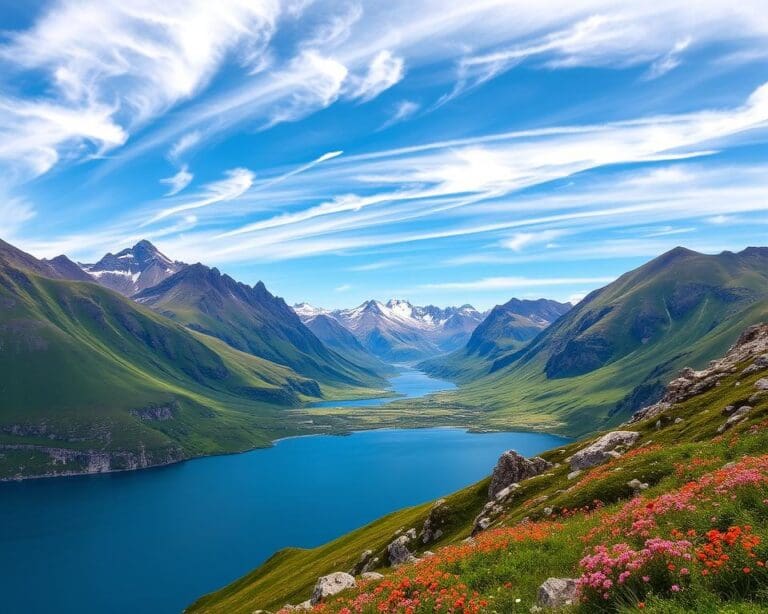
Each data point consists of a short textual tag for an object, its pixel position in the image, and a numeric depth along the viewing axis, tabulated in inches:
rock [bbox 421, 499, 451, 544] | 2441.3
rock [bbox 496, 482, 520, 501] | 2241.6
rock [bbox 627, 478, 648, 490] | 1284.0
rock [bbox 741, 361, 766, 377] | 2428.5
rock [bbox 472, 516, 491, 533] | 2027.6
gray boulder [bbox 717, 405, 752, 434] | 1713.3
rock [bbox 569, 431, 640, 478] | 2171.5
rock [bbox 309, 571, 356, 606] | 1233.4
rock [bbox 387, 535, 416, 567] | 2245.3
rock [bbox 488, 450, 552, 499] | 2610.7
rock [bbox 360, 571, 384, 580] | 1214.1
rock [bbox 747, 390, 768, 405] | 1856.5
